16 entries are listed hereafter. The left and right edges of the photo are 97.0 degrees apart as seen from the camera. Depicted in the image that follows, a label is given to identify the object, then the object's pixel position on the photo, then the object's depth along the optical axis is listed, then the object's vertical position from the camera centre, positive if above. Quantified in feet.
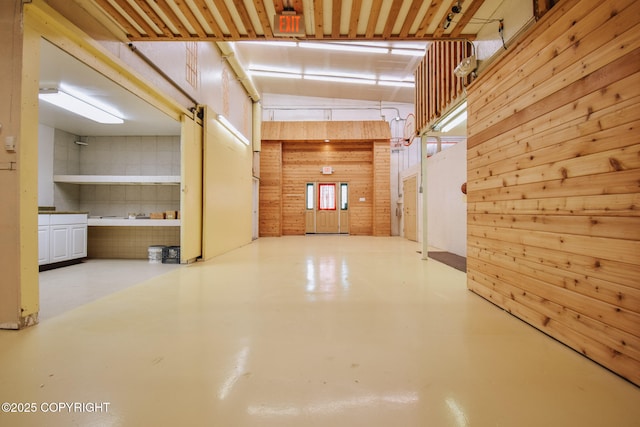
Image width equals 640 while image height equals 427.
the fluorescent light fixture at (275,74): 31.78 +15.75
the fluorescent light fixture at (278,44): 25.94 +15.63
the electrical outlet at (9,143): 7.22 +1.77
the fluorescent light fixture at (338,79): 32.27 +15.34
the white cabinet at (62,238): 14.55 -1.40
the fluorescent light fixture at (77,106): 12.64 +5.25
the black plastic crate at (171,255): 17.34 -2.61
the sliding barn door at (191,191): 15.98 +1.29
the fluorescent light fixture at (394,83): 32.30 +14.94
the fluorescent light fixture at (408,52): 25.91 +14.94
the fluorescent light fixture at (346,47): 25.76 +15.28
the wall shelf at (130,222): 16.85 -0.57
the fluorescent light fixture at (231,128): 20.03 +6.63
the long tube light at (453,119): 15.21 +5.74
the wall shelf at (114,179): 16.80 +2.00
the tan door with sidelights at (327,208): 38.45 +0.64
